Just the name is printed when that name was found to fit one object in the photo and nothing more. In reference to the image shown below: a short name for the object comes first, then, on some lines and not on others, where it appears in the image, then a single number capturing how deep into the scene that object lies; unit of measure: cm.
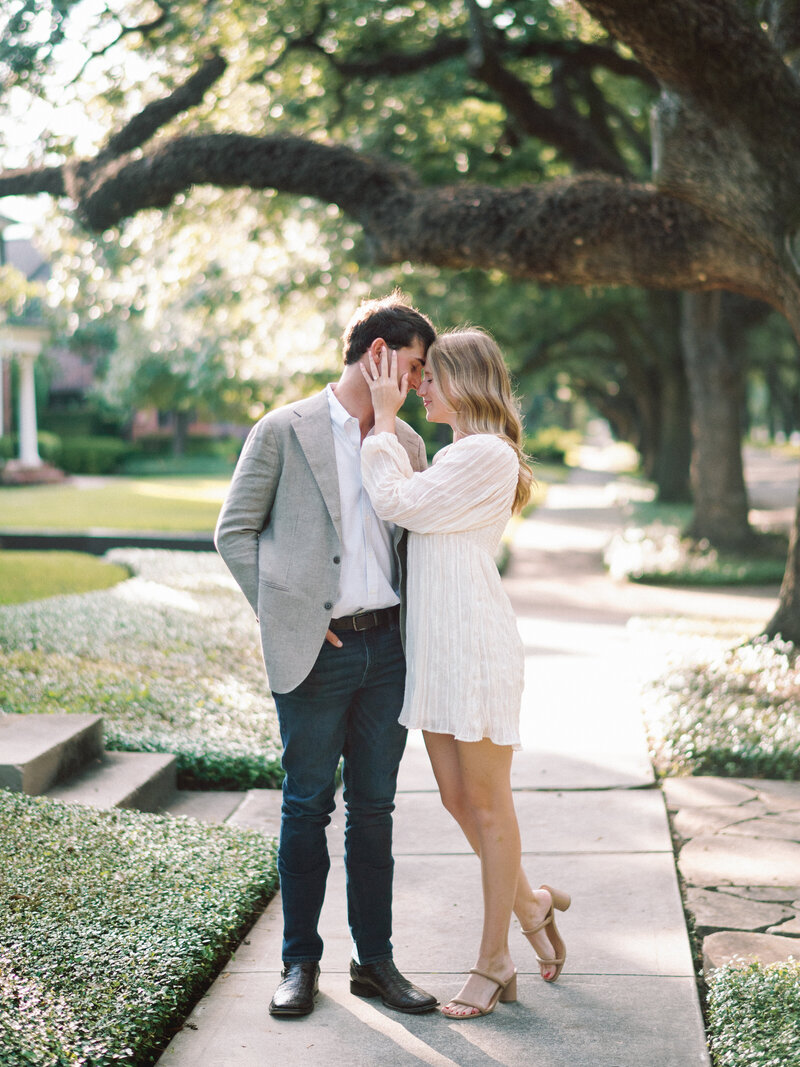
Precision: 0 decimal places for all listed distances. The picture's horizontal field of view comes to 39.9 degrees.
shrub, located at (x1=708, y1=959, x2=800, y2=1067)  296
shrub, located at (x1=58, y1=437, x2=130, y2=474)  3994
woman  330
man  339
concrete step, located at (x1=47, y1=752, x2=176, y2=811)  497
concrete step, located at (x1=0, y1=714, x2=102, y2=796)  478
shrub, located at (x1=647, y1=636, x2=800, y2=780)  600
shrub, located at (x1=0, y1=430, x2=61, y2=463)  3456
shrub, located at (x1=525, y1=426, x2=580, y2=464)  5466
